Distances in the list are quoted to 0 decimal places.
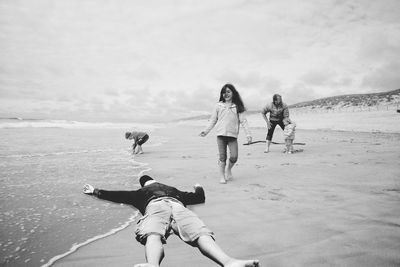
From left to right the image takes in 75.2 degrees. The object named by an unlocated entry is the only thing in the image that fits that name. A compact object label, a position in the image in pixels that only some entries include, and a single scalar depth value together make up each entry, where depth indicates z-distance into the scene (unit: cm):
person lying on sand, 205
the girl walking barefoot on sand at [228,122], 547
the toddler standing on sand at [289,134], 897
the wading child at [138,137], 983
